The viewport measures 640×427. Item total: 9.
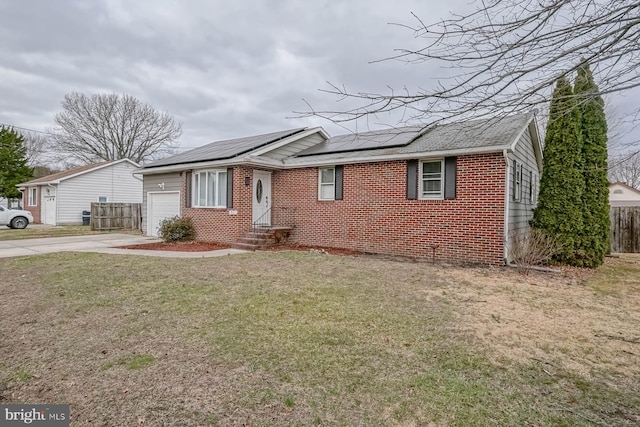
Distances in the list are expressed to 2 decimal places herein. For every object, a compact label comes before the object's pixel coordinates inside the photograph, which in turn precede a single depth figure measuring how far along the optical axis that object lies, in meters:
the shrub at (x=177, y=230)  12.33
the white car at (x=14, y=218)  18.81
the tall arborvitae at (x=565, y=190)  8.98
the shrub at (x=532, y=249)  7.84
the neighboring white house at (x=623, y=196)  31.27
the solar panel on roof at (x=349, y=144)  10.58
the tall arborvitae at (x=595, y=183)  8.98
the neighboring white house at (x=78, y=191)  22.28
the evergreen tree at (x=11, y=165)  26.33
